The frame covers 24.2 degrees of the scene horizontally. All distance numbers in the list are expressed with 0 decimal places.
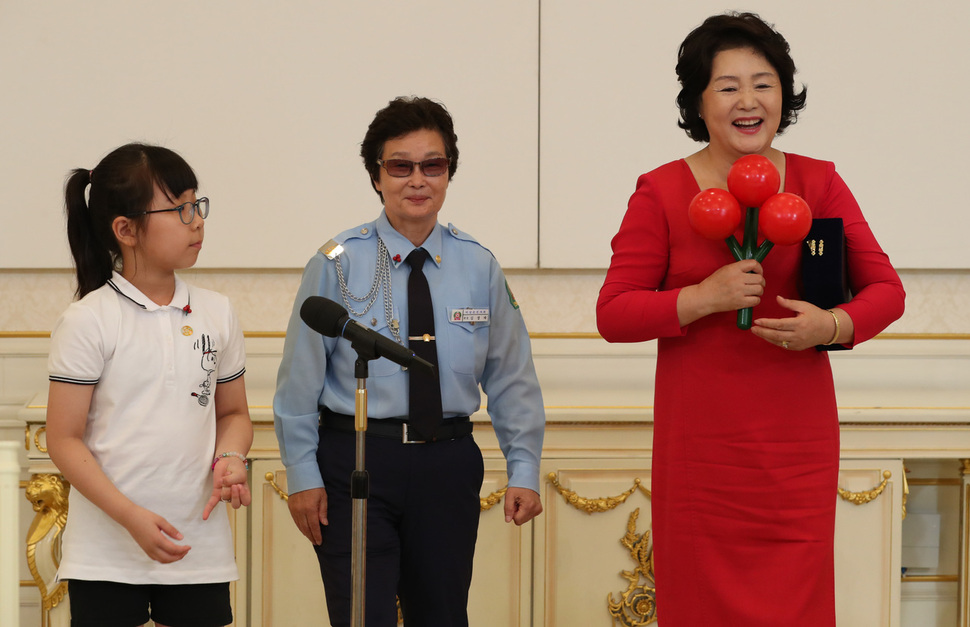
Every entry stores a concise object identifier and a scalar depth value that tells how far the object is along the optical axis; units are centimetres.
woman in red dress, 413
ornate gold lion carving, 503
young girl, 414
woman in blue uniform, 428
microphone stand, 396
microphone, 394
